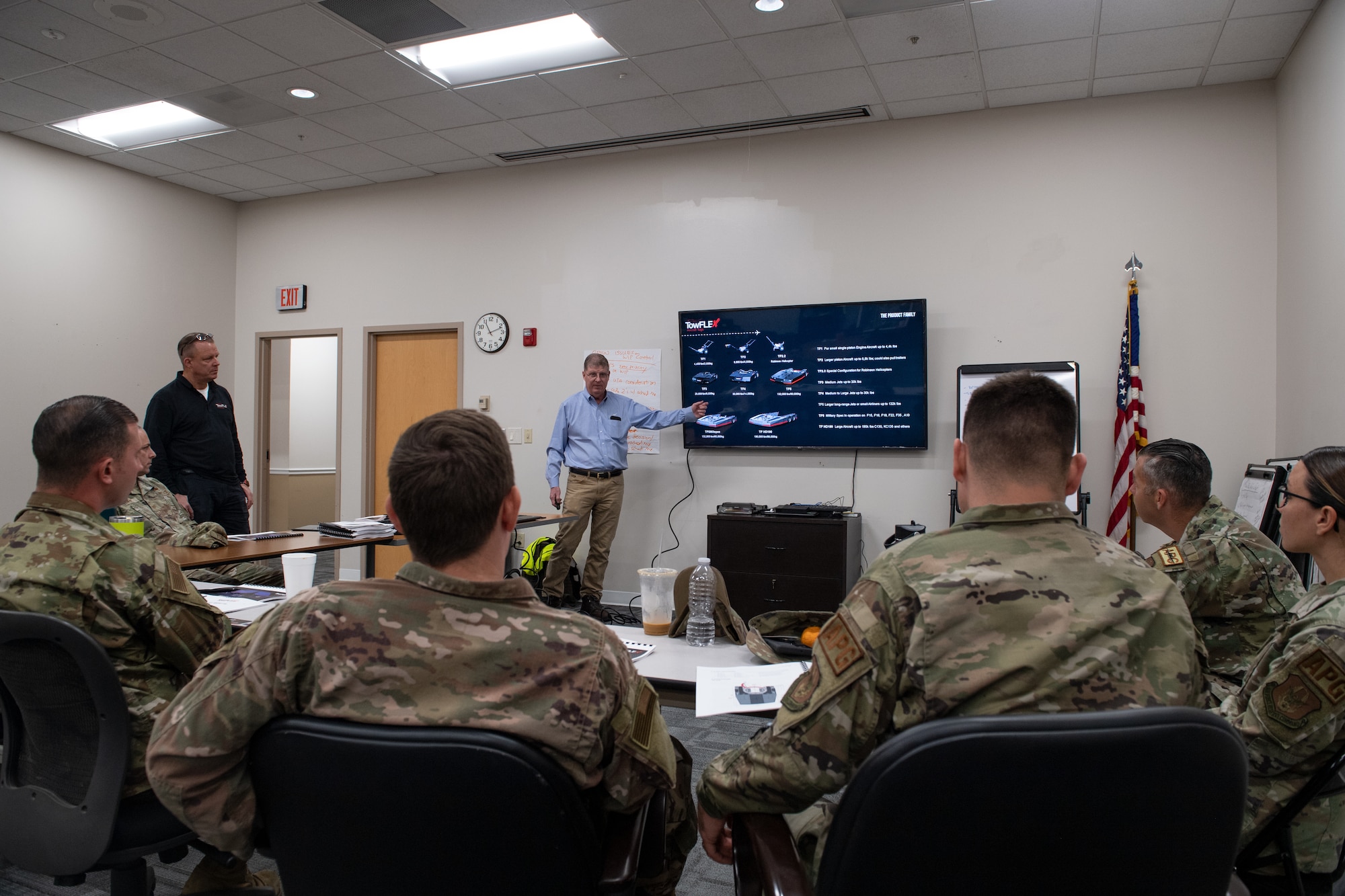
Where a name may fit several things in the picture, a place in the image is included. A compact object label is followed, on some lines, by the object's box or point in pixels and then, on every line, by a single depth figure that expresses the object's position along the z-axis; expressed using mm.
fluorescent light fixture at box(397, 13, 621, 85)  4086
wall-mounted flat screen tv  4809
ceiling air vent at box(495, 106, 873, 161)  4871
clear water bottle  1948
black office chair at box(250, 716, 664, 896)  863
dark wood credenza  4562
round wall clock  5934
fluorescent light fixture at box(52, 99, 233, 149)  5188
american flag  4344
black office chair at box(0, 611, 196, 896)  1386
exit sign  6551
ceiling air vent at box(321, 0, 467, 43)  3738
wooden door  6160
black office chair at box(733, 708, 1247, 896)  795
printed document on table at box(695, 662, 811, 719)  1472
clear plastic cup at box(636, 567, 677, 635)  2051
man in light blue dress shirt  5332
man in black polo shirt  3957
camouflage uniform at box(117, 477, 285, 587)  3096
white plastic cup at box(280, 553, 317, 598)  2301
